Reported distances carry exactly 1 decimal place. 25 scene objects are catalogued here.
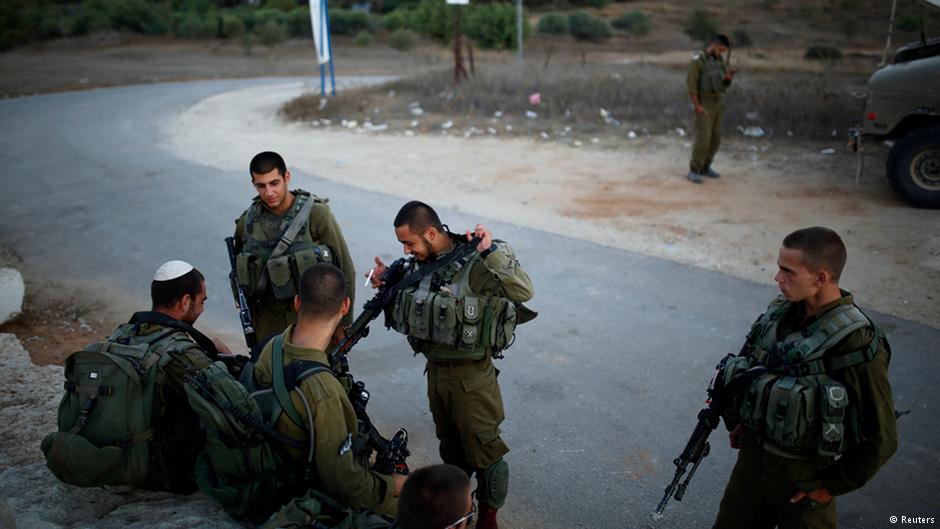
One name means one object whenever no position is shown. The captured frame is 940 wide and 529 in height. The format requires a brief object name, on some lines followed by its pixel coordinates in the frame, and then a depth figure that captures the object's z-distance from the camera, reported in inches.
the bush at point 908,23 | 839.6
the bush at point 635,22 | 1258.6
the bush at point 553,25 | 1286.9
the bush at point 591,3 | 1571.1
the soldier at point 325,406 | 96.1
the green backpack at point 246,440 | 94.2
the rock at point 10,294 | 227.9
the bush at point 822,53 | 802.4
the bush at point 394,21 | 1358.3
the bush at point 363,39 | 1262.3
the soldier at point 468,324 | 120.3
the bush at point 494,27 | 1106.1
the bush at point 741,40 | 1055.0
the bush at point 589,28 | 1273.4
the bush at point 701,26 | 1162.0
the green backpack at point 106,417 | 98.7
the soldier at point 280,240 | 150.1
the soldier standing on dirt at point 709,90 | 362.9
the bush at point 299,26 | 1357.0
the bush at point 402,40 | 1186.6
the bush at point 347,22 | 1385.3
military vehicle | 309.7
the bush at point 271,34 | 1244.5
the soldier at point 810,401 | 92.7
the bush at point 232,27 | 1312.7
